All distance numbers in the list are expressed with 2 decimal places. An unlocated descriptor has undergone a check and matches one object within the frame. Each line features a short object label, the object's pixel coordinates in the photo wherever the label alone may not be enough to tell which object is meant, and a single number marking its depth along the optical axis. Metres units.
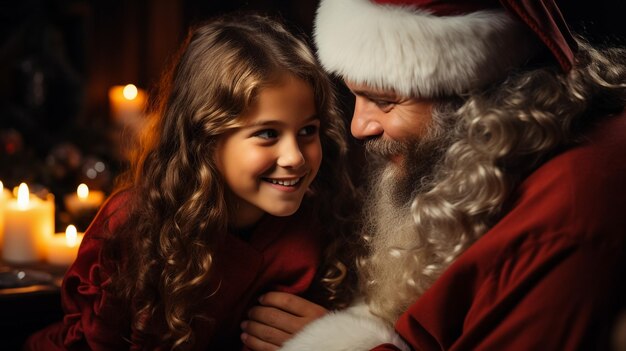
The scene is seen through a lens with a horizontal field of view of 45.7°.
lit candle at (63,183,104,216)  2.51
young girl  1.71
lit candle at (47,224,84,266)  2.23
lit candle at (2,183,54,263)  2.28
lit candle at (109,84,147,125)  3.58
